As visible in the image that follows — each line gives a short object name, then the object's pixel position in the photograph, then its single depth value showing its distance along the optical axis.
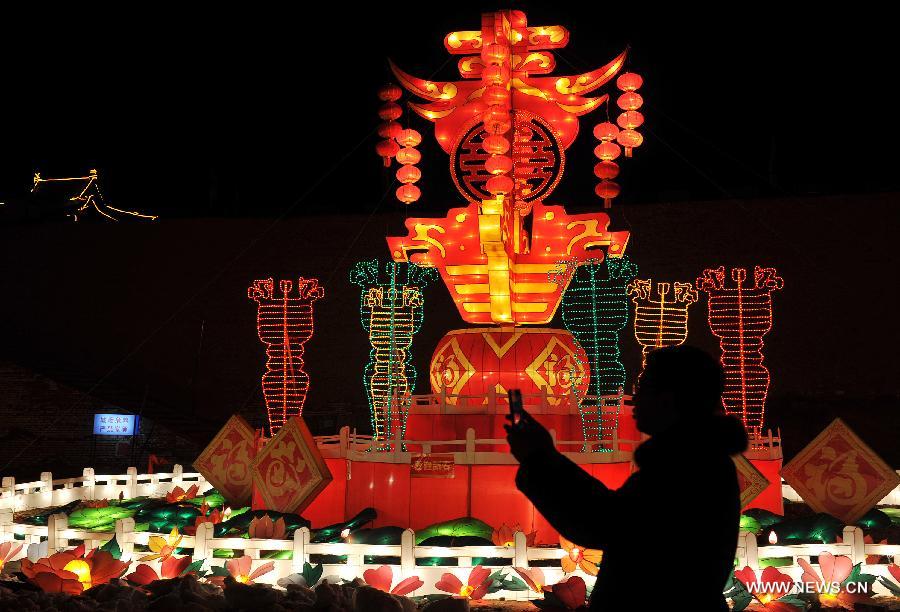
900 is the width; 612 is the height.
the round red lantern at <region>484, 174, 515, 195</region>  9.92
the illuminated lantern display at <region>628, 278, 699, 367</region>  11.08
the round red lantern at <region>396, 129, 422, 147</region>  11.00
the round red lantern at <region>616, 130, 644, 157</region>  10.63
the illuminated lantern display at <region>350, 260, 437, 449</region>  10.15
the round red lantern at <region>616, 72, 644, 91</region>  10.61
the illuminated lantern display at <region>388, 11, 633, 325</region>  10.54
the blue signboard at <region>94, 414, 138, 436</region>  18.70
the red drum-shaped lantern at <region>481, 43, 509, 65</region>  10.27
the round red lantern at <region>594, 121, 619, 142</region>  10.63
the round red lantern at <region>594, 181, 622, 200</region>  10.71
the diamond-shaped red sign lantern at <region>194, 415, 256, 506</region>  10.44
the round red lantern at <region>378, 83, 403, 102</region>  10.96
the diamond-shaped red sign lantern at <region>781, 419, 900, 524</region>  9.19
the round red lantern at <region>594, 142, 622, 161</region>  10.70
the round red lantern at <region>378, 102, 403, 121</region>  11.03
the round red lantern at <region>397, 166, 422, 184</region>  11.06
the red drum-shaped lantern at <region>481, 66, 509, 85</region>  10.27
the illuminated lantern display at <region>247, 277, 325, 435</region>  11.20
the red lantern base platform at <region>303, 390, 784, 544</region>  8.73
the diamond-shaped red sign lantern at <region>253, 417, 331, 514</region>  8.97
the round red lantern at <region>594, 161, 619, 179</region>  10.69
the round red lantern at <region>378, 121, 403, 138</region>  11.05
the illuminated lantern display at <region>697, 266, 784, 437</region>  11.62
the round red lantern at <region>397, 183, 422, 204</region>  11.02
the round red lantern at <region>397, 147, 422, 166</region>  11.07
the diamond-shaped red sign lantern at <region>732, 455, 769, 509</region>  9.19
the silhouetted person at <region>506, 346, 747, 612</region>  2.26
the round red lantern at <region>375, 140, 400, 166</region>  11.13
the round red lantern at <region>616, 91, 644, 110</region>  10.64
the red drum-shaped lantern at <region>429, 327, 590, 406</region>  10.09
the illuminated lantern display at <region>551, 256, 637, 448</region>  9.51
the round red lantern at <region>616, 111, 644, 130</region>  10.63
